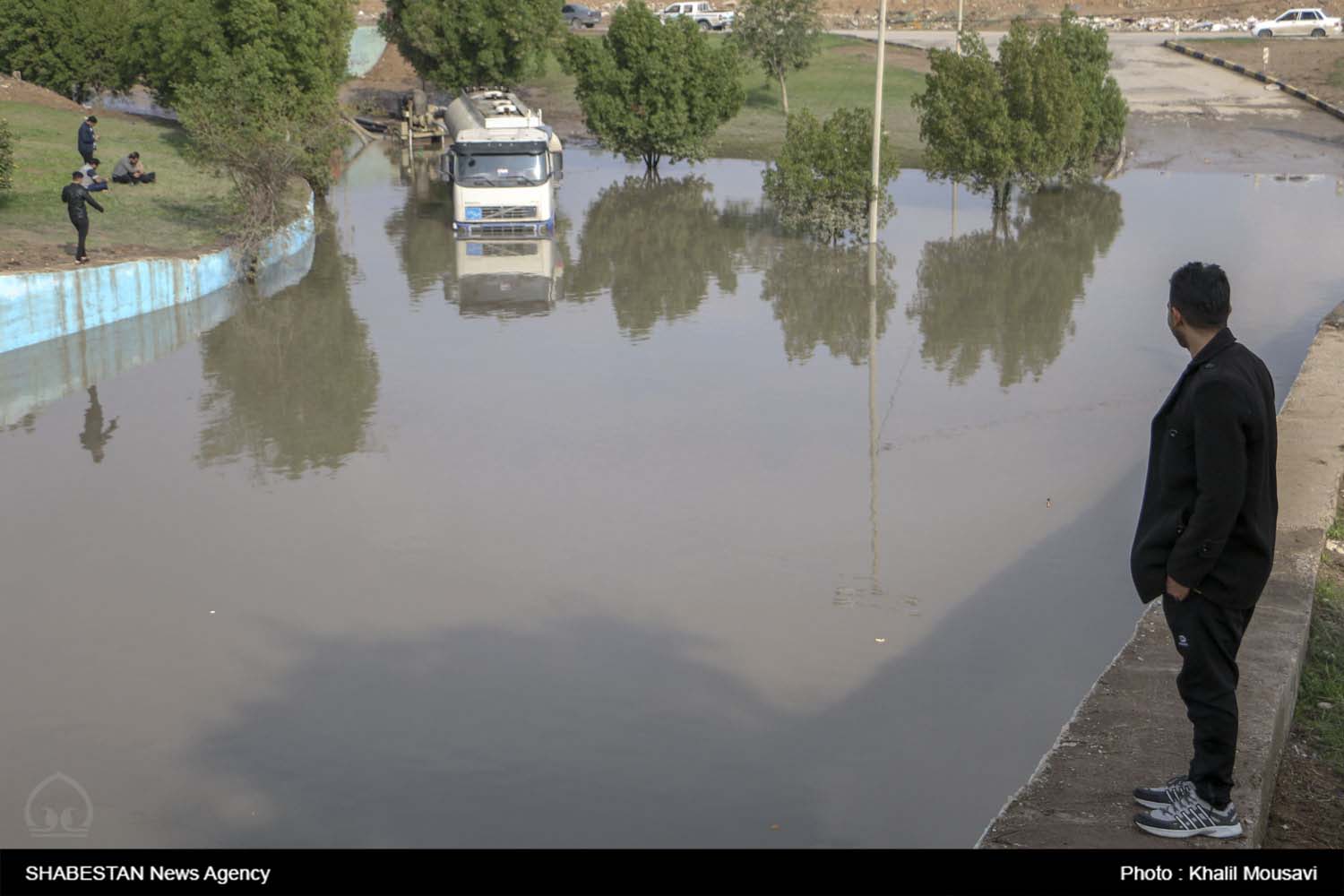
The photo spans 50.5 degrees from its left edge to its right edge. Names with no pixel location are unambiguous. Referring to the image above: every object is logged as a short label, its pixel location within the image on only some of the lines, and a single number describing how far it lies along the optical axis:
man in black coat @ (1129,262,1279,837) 4.85
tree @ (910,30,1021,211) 26.48
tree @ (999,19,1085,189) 26.66
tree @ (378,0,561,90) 40.09
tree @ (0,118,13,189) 22.53
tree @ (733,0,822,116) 42.69
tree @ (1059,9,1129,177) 30.77
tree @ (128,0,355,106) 29.20
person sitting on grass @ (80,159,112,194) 24.80
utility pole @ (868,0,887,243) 22.59
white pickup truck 63.47
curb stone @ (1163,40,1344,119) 41.94
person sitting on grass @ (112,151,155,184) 26.39
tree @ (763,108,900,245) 24.34
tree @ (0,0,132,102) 37.59
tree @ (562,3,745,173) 31.81
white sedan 58.53
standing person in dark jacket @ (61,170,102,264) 18.70
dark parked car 65.06
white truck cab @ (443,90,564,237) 25.78
